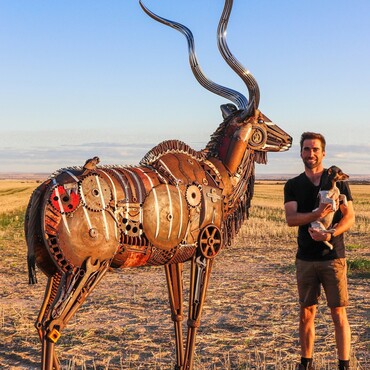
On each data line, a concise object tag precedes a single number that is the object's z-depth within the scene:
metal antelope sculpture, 5.34
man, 6.04
